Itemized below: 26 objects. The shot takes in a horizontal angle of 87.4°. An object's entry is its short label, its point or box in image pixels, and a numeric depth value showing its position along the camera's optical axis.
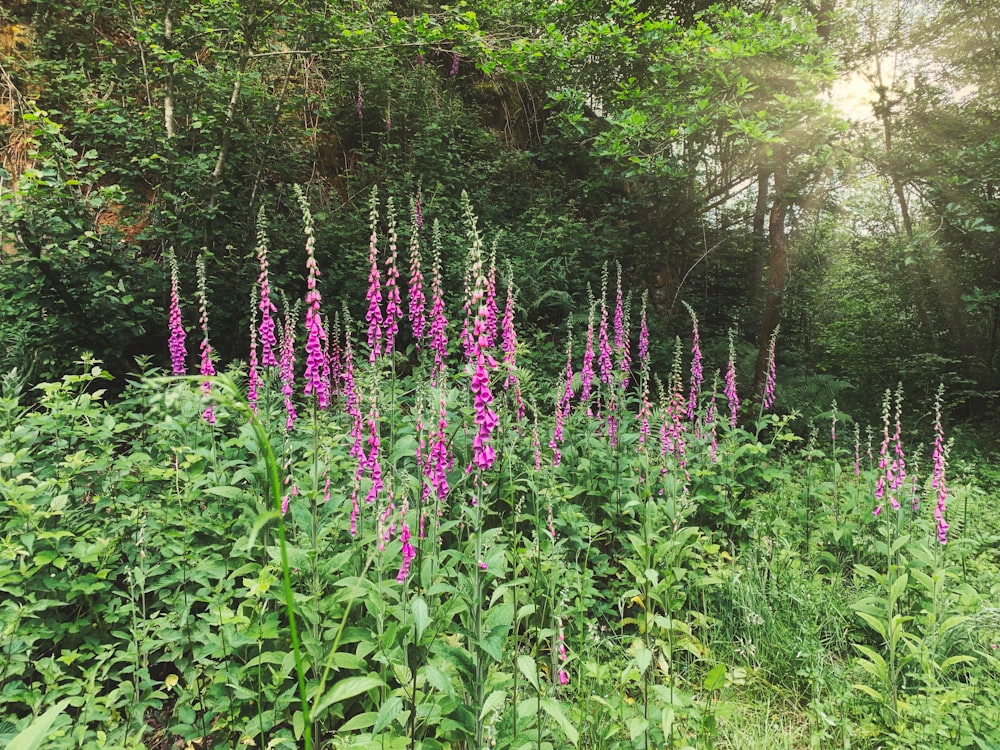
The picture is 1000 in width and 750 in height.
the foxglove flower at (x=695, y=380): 5.15
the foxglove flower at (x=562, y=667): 2.25
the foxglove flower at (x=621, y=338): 4.74
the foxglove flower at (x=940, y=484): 3.62
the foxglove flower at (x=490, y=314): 1.98
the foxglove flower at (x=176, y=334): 4.10
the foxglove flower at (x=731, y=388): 4.99
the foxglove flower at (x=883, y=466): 3.78
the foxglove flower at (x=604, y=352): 4.71
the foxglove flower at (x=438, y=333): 2.56
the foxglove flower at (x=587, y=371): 4.64
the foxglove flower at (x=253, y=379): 3.79
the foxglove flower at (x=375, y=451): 2.44
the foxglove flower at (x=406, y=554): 1.89
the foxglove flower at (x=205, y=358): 3.64
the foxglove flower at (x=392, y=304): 2.57
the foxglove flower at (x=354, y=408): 2.87
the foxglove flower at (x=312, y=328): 2.21
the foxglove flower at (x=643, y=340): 5.00
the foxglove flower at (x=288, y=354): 3.76
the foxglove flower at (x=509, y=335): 3.10
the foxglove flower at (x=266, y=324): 2.89
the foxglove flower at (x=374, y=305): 2.56
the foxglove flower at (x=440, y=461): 2.12
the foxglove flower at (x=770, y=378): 5.52
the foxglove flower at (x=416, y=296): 2.62
